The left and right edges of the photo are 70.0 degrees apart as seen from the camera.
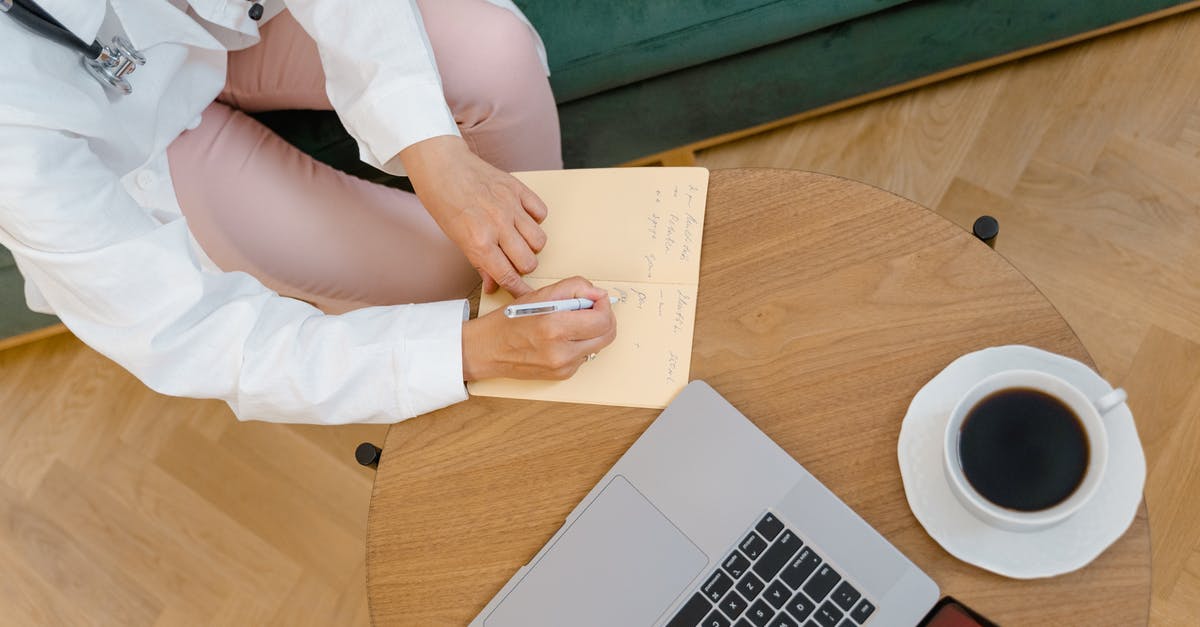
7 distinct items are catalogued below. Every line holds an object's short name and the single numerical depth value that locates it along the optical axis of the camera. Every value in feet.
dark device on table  1.95
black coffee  1.95
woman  2.47
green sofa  3.66
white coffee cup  1.90
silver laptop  2.15
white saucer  2.08
